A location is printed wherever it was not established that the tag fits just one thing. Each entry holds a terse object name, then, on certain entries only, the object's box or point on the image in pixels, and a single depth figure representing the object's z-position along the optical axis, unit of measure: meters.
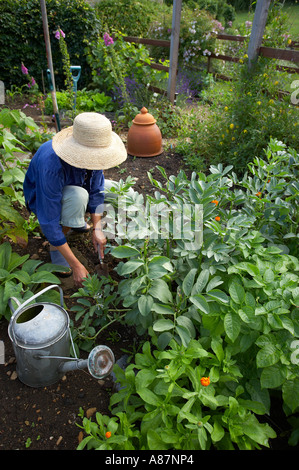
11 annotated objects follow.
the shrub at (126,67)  4.58
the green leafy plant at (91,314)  1.53
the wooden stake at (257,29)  3.10
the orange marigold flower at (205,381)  0.98
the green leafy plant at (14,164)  1.86
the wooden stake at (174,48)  3.85
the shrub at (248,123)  2.98
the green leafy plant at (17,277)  1.52
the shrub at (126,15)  7.48
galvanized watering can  1.20
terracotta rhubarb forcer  3.43
